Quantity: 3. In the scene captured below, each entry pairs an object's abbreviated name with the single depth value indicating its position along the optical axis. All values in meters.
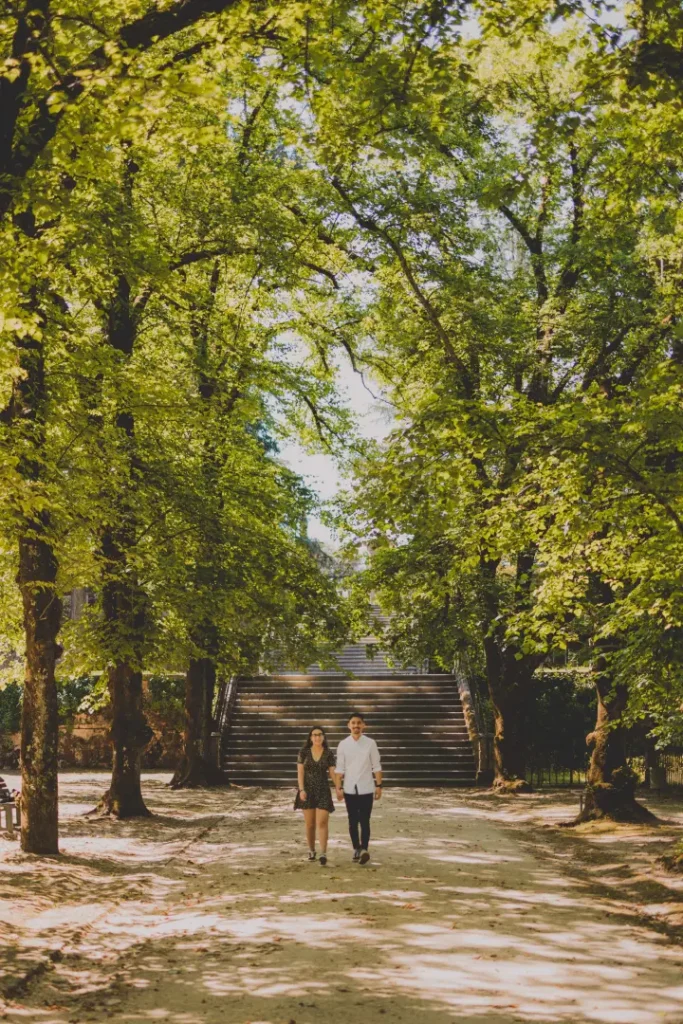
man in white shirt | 13.18
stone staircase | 28.02
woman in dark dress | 13.14
